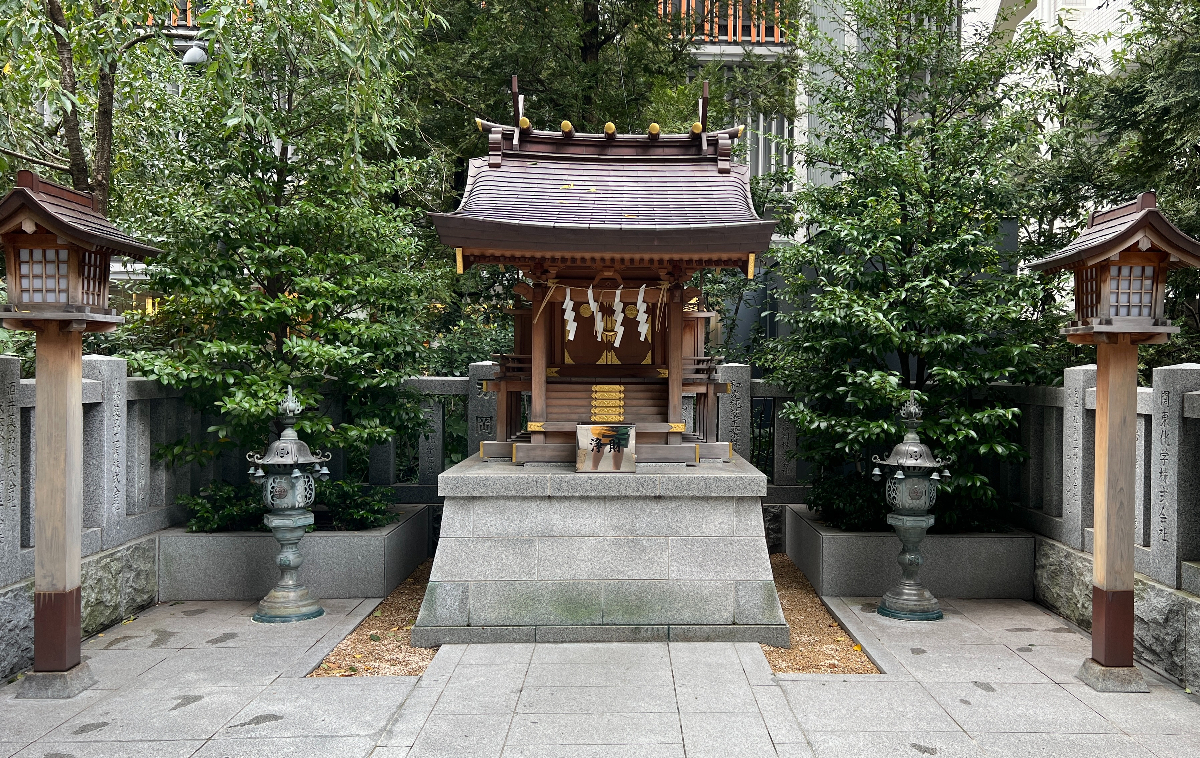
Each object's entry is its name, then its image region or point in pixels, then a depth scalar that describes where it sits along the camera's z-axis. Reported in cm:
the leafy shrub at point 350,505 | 930
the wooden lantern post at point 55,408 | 594
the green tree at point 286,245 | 826
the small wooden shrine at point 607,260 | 793
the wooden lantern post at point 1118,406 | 607
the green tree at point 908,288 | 855
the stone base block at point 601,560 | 760
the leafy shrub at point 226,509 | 894
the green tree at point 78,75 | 701
